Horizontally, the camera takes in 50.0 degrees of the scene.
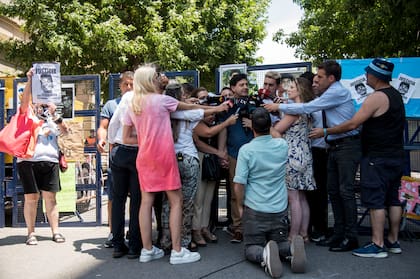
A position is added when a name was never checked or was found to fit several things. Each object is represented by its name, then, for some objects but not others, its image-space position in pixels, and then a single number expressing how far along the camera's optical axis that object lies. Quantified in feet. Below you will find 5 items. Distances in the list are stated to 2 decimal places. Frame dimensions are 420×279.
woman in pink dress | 13.87
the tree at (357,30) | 28.02
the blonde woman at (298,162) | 15.62
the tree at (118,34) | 42.91
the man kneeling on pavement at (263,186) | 13.74
